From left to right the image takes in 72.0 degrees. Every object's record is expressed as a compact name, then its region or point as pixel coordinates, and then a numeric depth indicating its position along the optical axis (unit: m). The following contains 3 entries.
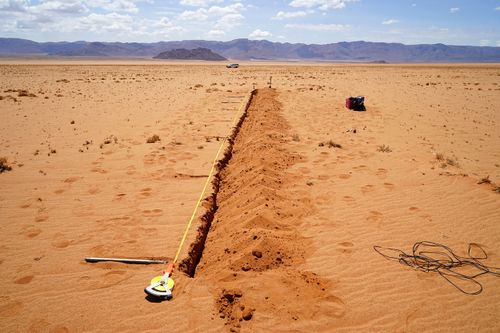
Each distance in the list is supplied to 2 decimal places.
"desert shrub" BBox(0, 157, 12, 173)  8.08
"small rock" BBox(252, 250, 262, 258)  4.79
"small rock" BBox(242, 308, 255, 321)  3.80
